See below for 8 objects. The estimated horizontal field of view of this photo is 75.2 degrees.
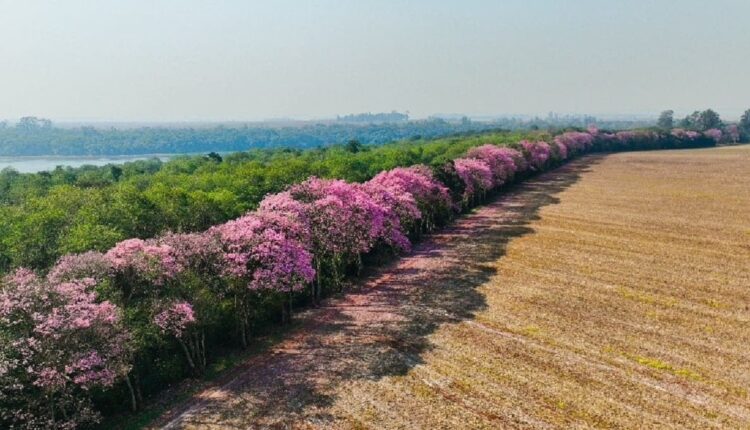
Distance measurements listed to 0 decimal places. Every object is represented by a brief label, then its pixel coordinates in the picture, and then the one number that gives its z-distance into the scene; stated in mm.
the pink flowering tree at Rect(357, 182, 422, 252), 52000
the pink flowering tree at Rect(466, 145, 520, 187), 95750
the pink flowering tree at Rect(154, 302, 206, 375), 29156
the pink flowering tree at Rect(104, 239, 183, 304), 30344
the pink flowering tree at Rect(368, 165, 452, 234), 57000
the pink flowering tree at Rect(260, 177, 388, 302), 43344
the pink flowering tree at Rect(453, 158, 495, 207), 80750
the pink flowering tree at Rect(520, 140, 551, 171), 121875
